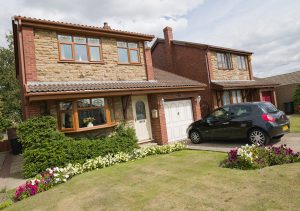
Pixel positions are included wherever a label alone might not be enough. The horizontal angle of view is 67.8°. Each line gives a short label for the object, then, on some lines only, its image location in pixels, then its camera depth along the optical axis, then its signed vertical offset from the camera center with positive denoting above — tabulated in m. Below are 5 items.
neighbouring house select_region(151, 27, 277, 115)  15.76 +3.37
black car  8.33 -0.60
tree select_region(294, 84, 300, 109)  20.77 +0.55
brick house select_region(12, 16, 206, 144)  8.74 +1.72
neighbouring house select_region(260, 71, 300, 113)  22.48 +1.31
